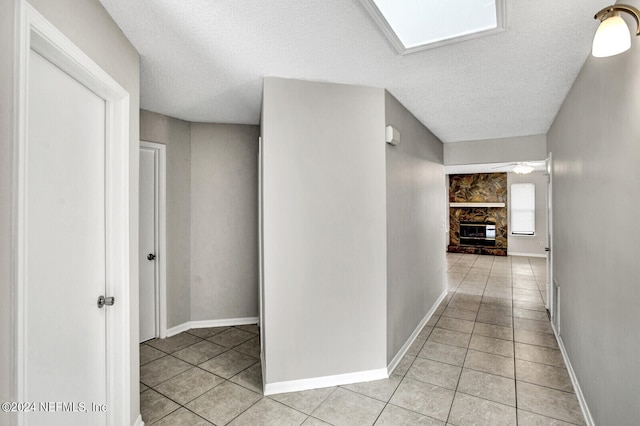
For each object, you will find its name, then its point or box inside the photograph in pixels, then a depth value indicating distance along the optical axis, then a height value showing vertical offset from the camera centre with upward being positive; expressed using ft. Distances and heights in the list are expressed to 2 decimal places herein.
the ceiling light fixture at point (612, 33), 3.81 +2.21
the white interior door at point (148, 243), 11.26 -1.01
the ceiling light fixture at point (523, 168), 21.25 +3.18
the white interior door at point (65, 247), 4.27 -0.50
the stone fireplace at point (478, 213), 31.14 +0.12
